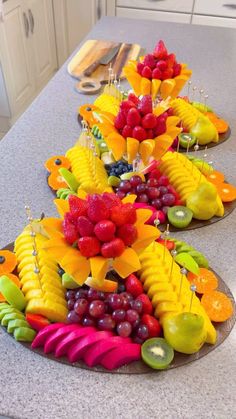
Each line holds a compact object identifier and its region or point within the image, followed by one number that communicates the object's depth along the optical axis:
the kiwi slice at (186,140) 1.38
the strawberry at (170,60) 1.33
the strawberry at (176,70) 1.35
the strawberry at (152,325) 0.83
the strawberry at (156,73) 1.31
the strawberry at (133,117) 1.08
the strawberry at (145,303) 0.86
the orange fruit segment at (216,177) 1.25
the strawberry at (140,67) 1.34
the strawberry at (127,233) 0.78
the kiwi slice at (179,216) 1.11
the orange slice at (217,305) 0.89
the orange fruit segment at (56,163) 1.27
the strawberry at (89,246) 0.76
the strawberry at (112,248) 0.76
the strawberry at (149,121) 1.09
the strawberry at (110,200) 0.79
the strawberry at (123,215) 0.78
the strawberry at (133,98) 1.17
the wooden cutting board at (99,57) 1.78
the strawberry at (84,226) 0.76
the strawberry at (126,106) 1.11
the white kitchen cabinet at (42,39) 2.81
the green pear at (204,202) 1.11
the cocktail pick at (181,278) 0.83
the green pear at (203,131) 1.40
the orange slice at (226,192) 1.20
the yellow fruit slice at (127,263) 0.78
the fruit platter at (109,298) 0.78
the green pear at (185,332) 0.79
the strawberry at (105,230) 0.76
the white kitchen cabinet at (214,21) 2.92
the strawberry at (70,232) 0.78
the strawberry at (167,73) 1.32
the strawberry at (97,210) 0.76
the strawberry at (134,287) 0.88
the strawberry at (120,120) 1.12
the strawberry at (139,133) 1.09
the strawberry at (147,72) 1.32
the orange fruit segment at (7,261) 0.95
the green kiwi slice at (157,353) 0.80
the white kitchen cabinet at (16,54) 2.49
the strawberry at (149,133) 1.12
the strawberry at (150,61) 1.33
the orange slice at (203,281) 0.94
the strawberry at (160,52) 1.32
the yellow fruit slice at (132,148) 1.09
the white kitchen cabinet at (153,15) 2.97
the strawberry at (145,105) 1.10
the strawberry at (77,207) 0.79
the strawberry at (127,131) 1.11
